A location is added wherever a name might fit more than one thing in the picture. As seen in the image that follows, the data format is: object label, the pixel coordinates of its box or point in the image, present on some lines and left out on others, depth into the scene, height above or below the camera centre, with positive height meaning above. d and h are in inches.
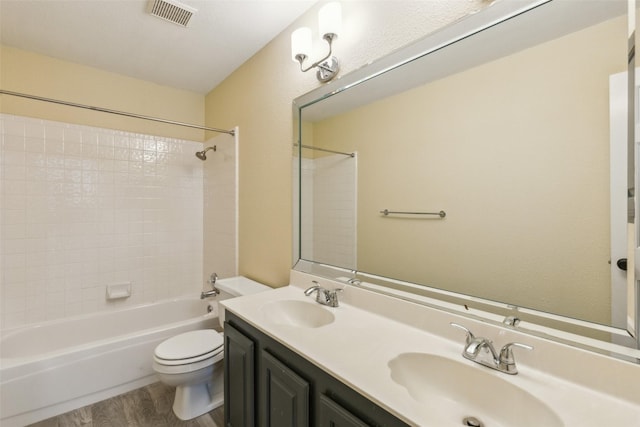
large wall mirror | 31.9 +6.6
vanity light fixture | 54.7 +34.2
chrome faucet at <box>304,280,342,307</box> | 56.1 -15.9
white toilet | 67.8 -35.4
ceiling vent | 65.4 +46.5
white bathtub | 67.3 -37.9
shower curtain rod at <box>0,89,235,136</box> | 68.2 +27.5
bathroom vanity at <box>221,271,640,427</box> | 28.6 -18.3
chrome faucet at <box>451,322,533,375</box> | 33.2 -16.5
